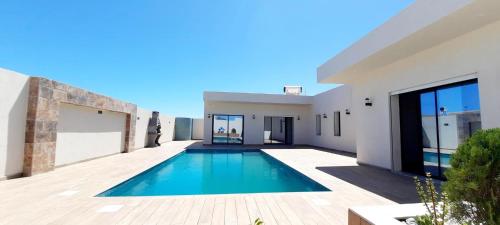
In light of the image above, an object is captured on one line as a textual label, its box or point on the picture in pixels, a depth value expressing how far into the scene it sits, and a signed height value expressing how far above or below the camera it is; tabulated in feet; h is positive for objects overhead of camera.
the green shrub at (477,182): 4.29 -1.16
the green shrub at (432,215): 4.88 -2.08
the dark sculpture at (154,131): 39.27 -1.39
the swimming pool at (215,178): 14.37 -4.65
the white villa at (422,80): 11.32 +3.43
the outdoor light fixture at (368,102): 20.83 +2.40
